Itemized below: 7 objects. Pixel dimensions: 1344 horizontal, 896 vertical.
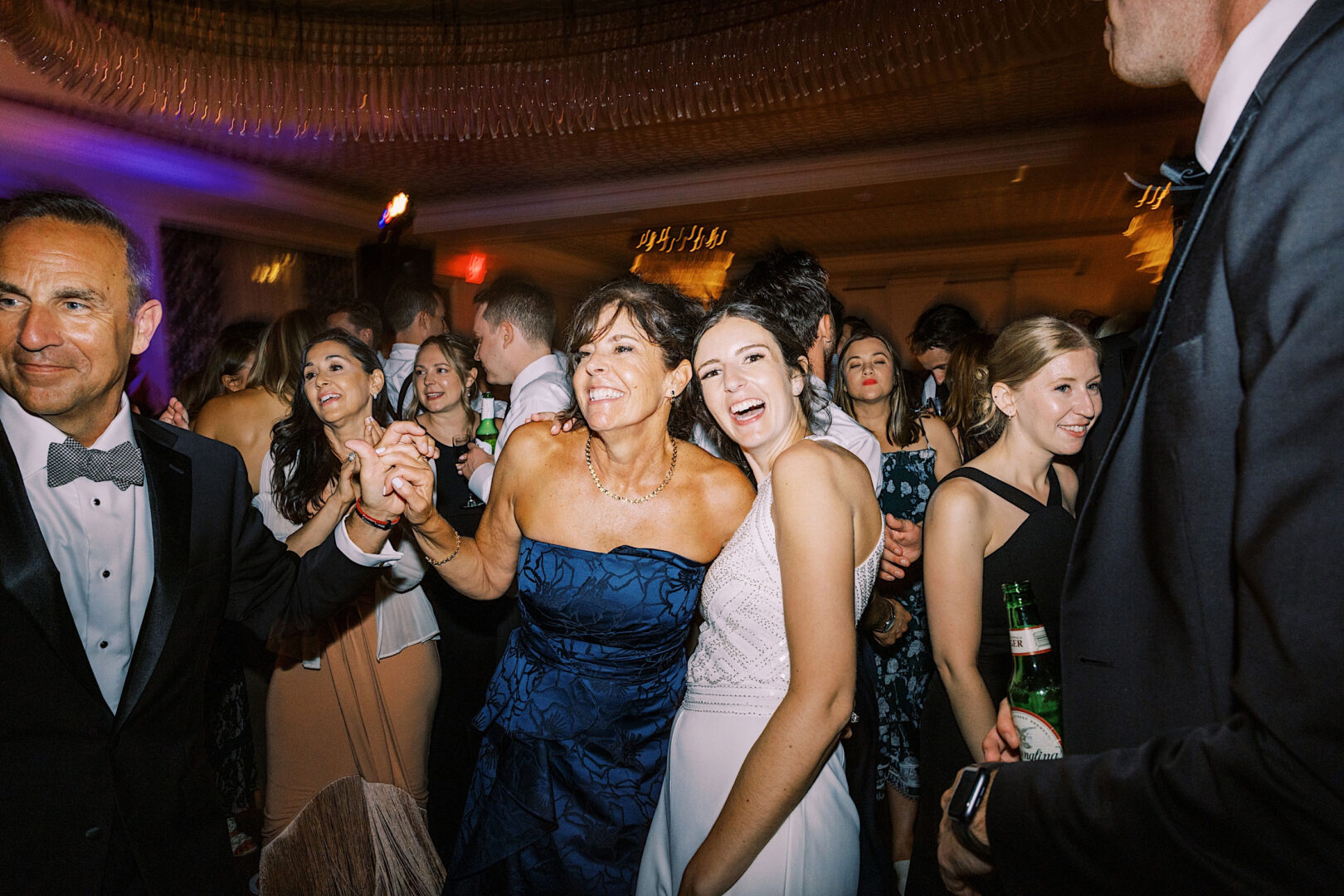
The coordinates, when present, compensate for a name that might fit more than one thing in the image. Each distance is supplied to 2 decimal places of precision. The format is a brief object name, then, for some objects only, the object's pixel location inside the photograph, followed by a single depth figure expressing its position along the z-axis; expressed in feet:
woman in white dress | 4.34
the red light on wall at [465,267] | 29.99
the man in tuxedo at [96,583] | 3.88
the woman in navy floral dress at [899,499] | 9.52
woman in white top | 8.12
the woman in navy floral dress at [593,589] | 5.71
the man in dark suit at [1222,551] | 1.90
